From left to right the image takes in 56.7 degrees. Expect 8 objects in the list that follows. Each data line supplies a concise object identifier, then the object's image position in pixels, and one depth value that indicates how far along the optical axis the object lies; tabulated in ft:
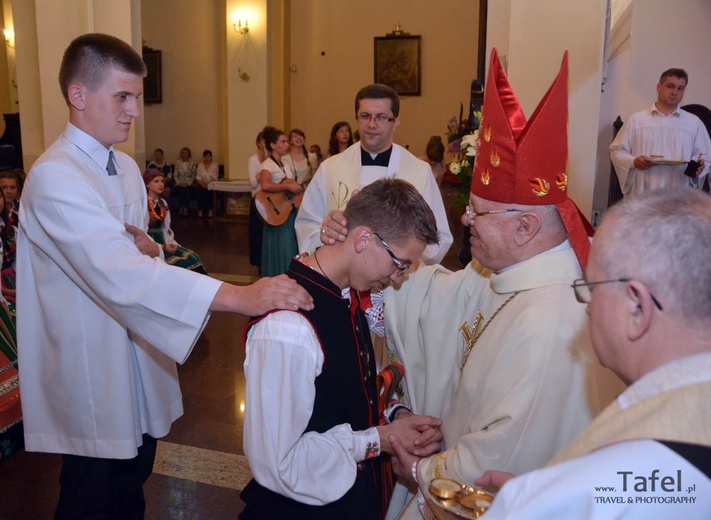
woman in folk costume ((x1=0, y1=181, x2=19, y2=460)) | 10.15
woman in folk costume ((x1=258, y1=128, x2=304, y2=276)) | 21.72
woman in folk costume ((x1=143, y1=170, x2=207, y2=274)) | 18.55
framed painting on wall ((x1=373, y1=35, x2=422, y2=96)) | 42.11
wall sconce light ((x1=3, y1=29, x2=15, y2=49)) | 42.47
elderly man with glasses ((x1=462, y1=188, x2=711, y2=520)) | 2.87
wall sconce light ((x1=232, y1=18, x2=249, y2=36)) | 39.60
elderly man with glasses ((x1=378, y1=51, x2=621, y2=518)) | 5.47
